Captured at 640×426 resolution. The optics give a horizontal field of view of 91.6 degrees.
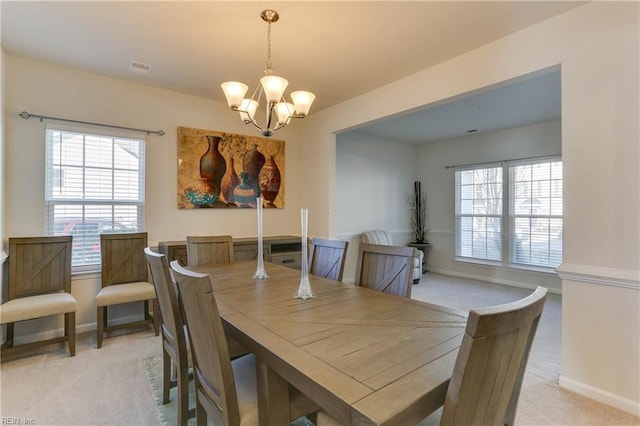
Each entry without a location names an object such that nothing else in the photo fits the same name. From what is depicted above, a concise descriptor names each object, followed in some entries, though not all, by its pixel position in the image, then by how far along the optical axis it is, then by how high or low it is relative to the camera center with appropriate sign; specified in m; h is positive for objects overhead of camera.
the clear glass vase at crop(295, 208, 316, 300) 1.82 -0.41
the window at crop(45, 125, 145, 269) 3.14 +0.27
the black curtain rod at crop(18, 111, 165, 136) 2.96 +0.93
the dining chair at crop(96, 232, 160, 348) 2.91 -0.70
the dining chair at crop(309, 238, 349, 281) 2.43 -0.38
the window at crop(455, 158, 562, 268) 4.90 +0.00
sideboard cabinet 3.42 -0.46
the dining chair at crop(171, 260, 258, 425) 1.11 -0.60
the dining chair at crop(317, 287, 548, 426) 0.78 -0.40
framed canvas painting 3.86 +0.57
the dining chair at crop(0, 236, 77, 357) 2.56 -0.69
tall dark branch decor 6.58 +0.04
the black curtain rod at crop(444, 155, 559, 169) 4.94 +0.90
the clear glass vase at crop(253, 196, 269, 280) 2.35 -0.38
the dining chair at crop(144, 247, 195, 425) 1.54 -0.58
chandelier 2.11 +0.83
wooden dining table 0.87 -0.51
